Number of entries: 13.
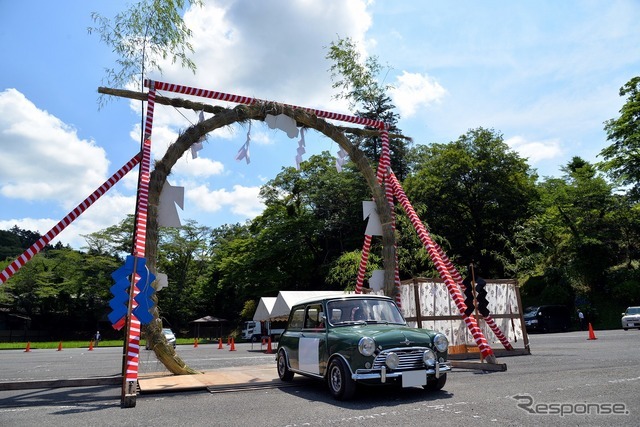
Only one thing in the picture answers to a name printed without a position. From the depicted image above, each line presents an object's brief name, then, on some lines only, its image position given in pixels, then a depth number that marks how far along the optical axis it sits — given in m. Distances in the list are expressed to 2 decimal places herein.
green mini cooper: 6.50
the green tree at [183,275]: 47.88
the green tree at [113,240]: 48.75
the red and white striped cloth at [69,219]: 8.29
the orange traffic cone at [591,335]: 18.91
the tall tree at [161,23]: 10.23
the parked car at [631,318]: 24.75
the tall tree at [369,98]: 21.25
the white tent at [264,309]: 24.83
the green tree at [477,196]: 36.69
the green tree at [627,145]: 31.34
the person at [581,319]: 29.94
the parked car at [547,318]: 29.02
